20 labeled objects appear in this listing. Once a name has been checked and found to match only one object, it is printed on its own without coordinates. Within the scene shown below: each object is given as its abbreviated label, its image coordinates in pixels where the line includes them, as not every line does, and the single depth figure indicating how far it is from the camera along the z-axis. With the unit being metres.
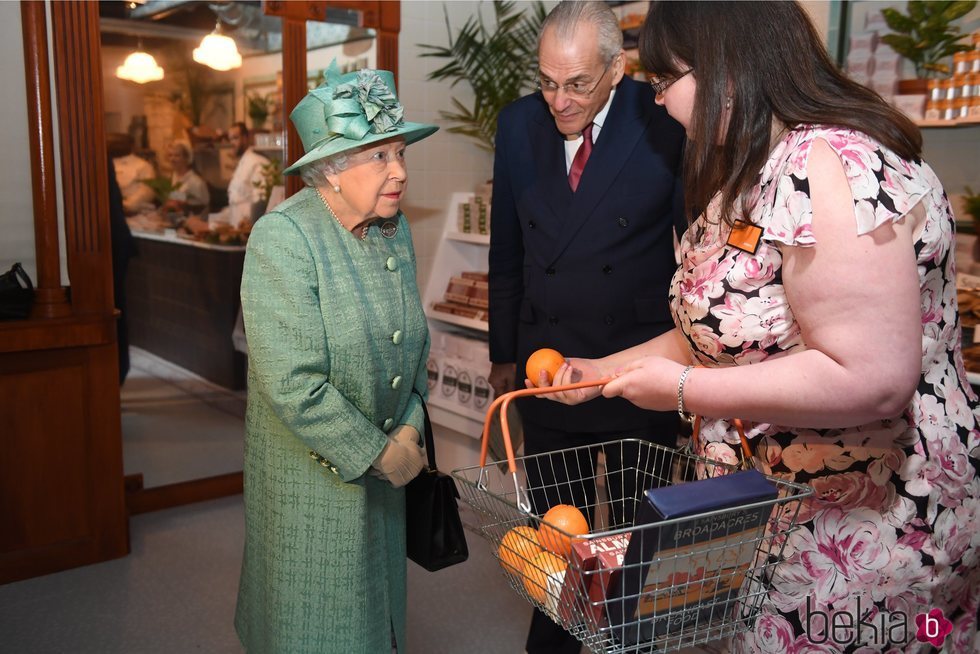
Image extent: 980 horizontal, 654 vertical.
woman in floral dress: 1.17
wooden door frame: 3.27
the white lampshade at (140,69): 3.64
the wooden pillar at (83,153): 3.29
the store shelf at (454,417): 4.06
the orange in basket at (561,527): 1.15
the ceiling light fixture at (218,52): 3.85
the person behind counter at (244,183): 4.05
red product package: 1.10
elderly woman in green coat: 1.86
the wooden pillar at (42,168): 3.21
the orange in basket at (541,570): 1.16
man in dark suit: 2.37
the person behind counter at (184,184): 3.87
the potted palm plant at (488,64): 4.43
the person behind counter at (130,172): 3.67
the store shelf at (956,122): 3.00
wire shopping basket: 1.10
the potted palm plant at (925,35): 3.12
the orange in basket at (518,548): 1.18
